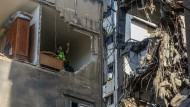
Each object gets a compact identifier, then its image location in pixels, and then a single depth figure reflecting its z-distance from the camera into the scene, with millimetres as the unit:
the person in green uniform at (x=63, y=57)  20062
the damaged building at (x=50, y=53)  17969
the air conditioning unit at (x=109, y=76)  38469
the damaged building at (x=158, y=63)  18250
